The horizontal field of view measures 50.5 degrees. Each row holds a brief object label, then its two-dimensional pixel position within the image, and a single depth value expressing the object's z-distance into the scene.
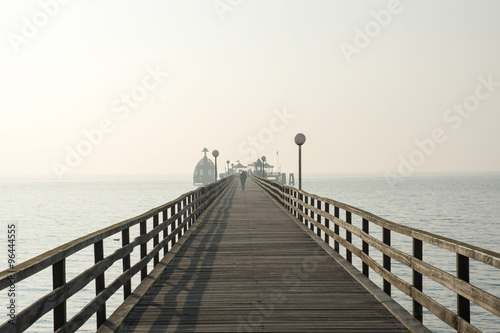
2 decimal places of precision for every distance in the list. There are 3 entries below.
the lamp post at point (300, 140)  22.52
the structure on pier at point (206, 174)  194.12
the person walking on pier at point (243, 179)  44.65
